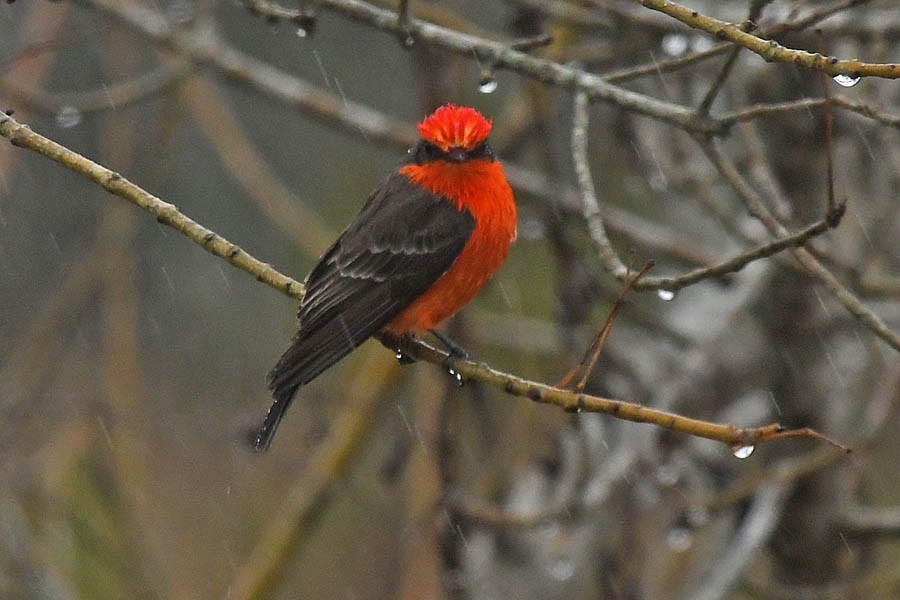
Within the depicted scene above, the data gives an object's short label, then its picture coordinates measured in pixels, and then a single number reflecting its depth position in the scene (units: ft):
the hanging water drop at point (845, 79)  19.10
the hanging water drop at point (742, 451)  19.54
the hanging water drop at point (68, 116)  32.52
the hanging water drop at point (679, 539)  36.58
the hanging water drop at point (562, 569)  38.83
